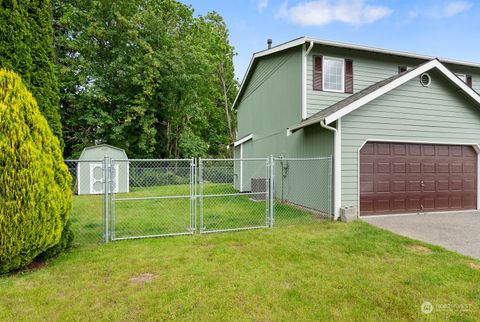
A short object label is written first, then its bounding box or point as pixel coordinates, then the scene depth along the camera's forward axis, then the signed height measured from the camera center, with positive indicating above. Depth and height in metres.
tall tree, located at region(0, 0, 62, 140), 4.26 +1.84
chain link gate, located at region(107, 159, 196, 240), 6.31 -1.56
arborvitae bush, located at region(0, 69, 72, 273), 3.81 -0.29
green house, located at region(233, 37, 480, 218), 7.79 +1.12
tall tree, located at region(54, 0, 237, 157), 17.67 +5.91
